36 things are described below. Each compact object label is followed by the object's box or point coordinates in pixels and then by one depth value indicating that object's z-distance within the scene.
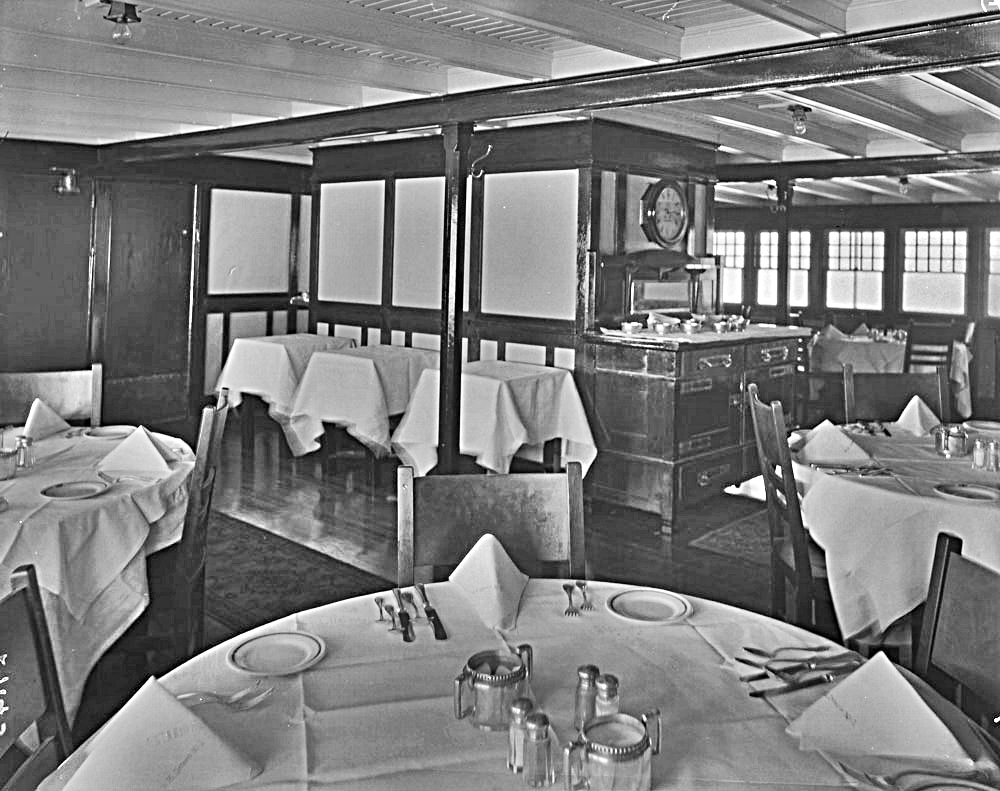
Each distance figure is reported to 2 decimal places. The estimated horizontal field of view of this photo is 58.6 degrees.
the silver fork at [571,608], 1.59
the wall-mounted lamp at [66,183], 3.19
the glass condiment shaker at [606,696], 1.14
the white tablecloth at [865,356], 7.97
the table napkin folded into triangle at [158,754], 0.99
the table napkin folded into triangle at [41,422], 2.83
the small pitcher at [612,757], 0.99
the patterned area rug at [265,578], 3.23
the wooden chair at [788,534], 2.69
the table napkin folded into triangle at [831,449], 2.90
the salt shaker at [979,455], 2.79
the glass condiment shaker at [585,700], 1.17
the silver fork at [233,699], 1.21
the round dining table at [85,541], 2.08
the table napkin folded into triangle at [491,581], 1.55
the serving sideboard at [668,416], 4.66
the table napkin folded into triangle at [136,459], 2.48
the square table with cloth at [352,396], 5.34
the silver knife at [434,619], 1.48
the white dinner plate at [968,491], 2.48
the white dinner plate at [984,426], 3.32
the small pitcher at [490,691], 1.16
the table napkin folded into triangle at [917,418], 3.48
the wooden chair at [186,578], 2.44
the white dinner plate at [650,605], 1.57
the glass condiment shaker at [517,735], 1.06
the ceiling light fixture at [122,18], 2.30
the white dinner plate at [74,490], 2.23
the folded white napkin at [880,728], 1.10
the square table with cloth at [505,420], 4.82
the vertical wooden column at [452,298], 3.79
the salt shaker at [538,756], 1.03
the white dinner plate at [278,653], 1.33
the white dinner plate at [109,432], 2.88
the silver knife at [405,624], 1.46
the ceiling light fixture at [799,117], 4.03
